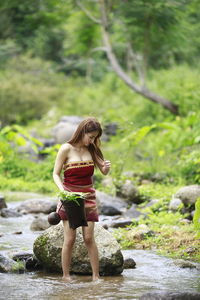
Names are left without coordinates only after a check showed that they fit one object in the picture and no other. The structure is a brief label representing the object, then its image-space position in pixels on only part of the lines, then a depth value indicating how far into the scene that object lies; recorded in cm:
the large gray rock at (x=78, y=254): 1008
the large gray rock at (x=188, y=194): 1576
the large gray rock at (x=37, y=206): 1727
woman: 929
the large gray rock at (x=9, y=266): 1002
